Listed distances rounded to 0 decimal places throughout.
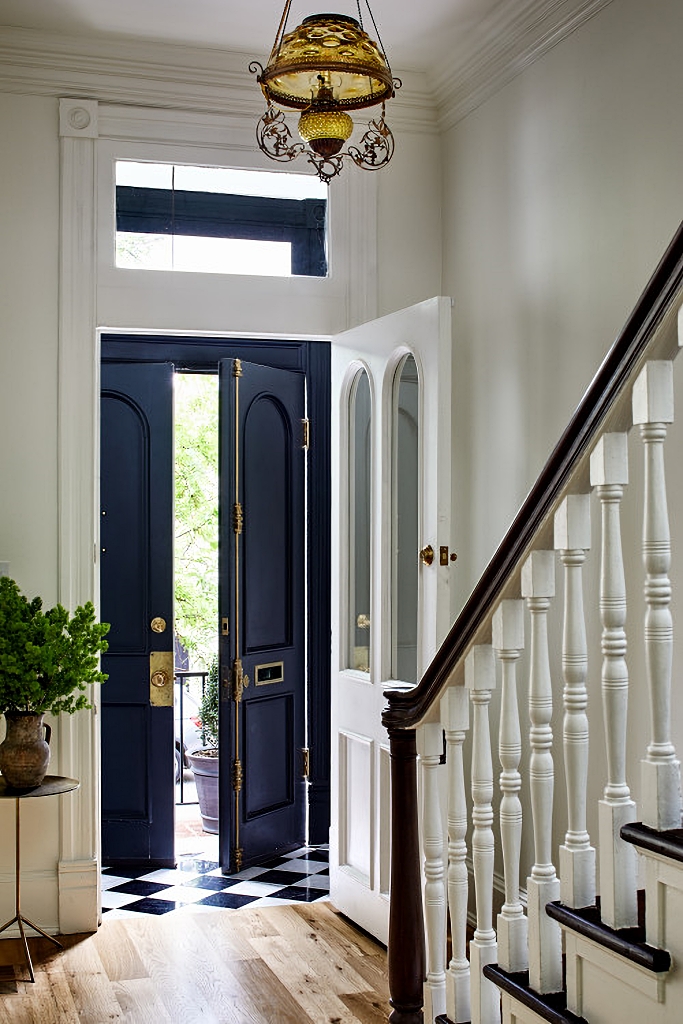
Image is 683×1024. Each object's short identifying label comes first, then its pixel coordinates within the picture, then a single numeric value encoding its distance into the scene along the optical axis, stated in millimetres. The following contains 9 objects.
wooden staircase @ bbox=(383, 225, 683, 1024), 2029
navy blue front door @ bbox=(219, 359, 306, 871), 5609
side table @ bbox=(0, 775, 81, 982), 4109
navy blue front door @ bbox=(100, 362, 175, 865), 5703
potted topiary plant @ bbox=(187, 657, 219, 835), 6352
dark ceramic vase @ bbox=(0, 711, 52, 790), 4125
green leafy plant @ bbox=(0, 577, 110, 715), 4051
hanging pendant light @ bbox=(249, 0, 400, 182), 3098
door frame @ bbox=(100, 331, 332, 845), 6039
